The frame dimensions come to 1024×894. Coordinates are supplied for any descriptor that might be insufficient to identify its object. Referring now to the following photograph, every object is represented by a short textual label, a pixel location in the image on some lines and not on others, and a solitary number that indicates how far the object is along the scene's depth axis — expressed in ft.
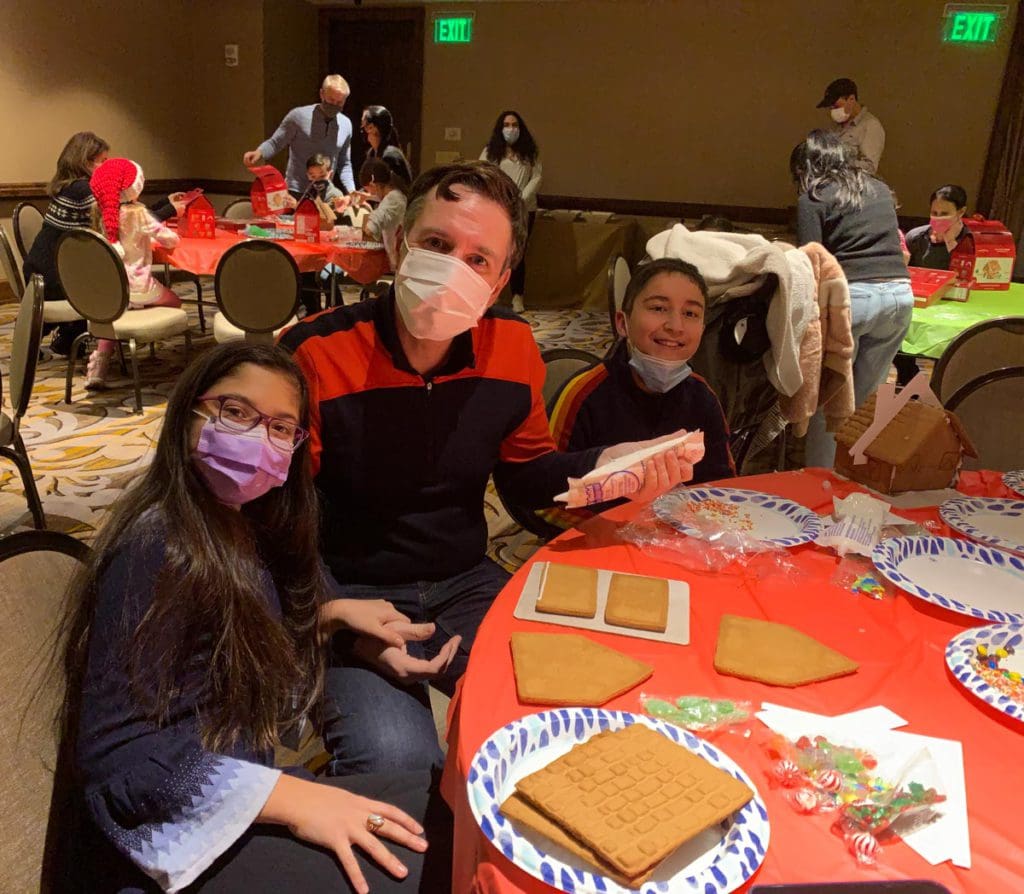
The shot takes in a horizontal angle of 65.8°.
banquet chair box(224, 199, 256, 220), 19.06
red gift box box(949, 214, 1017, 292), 12.98
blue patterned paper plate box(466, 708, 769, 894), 2.39
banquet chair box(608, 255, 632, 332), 13.52
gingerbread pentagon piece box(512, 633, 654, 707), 3.21
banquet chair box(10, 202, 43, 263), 16.61
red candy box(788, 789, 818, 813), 2.73
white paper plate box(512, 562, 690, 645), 3.76
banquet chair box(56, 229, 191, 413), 13.04
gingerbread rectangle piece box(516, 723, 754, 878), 2.38
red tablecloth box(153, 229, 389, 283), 14.14
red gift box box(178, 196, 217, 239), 15.33
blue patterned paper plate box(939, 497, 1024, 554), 4.88
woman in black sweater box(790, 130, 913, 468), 10.27
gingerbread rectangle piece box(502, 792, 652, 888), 2.37
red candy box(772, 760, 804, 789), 2.85
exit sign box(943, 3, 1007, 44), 22.15
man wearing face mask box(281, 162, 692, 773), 4.73
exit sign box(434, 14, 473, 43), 26.89
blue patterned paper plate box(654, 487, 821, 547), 4.82
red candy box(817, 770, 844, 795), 2.80
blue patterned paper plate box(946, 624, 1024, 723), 3.32
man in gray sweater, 20.22
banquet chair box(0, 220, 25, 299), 13.97
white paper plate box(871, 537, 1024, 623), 4.12
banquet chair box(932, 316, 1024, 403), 8.25
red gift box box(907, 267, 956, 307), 11.73
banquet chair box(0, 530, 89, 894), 3.05
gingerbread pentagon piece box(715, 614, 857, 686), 3.46
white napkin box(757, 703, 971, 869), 2.62
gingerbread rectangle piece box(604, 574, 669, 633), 3.78
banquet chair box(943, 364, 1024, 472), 7.52
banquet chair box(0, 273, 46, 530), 8.22
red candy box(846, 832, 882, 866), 2.54
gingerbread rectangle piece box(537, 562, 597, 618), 3.85
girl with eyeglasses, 3.16
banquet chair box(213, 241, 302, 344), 12.80
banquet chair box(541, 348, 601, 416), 7.50
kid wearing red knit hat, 14.16
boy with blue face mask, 6.41
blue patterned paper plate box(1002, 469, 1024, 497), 5.82
